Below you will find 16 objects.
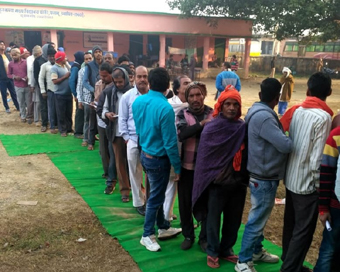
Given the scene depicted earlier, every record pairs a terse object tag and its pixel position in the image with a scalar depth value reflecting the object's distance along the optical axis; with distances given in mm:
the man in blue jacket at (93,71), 6008
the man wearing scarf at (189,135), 2939
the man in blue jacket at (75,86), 6594
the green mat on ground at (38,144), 6499
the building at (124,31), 17734
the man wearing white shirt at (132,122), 3828
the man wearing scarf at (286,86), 9633
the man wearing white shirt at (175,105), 3270
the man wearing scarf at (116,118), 4176
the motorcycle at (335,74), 23703
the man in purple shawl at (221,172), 2674
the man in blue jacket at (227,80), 7137
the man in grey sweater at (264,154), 2465
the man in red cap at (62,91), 7023
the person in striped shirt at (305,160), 2467
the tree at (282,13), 16594
